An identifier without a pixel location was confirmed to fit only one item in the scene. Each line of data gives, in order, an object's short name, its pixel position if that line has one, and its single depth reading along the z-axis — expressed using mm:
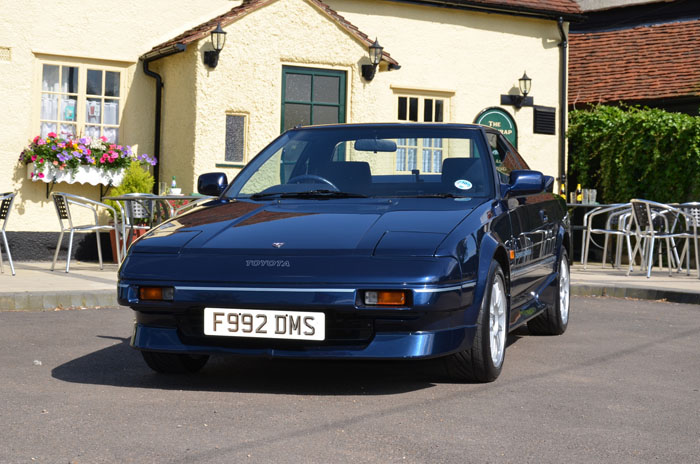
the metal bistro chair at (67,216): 11953
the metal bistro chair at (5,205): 11078
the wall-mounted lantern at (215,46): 13891
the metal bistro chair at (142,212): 11628
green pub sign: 17844
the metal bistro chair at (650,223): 13078
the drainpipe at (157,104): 14812
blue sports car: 4930
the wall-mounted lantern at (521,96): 18062
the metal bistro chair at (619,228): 14359
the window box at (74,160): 13742
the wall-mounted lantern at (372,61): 15119
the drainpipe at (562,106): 18594
